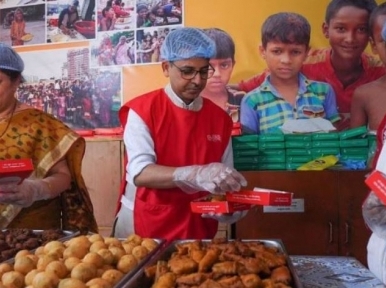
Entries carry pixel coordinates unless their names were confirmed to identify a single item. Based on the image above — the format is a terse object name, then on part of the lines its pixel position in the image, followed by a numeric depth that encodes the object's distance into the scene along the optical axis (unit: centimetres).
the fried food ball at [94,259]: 117
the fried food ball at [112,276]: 111
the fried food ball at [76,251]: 126
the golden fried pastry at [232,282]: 102
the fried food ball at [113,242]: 136
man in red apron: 187
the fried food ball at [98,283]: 105
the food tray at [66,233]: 155
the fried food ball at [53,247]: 130
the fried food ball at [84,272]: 110
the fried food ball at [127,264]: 121
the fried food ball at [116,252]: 126
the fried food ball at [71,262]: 116
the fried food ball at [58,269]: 112
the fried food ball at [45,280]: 106
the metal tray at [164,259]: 108
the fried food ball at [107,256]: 123
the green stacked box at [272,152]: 254
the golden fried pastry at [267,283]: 104
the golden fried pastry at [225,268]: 110
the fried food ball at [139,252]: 130
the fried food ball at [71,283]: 104
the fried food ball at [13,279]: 109
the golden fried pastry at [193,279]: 106
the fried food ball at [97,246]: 128
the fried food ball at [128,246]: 134
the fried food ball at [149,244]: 138
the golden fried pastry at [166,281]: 106
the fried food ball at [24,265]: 117
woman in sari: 197
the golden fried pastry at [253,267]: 111
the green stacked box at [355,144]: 247
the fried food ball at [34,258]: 122
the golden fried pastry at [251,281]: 103
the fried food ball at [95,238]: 138
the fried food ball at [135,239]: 143
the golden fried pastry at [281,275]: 108
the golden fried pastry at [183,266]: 113
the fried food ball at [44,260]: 117
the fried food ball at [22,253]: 127
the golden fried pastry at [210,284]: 101
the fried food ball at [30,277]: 110
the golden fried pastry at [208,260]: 114
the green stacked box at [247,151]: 256
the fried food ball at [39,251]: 133
